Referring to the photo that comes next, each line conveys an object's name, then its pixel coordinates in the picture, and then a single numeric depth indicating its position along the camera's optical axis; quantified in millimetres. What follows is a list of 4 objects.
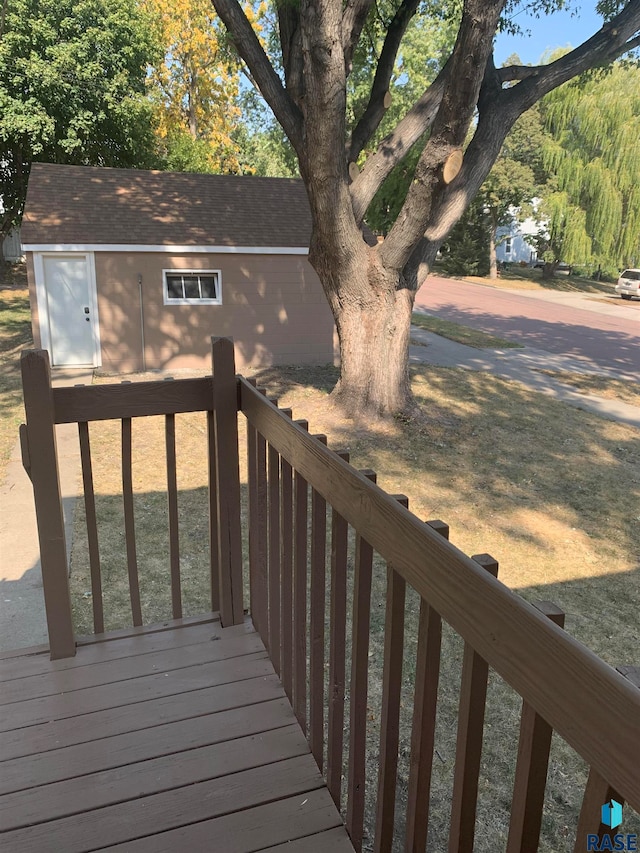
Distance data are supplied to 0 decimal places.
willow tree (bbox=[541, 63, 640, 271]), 31109
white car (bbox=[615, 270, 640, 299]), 31031
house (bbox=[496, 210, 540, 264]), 49094
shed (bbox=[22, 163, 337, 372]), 11945
